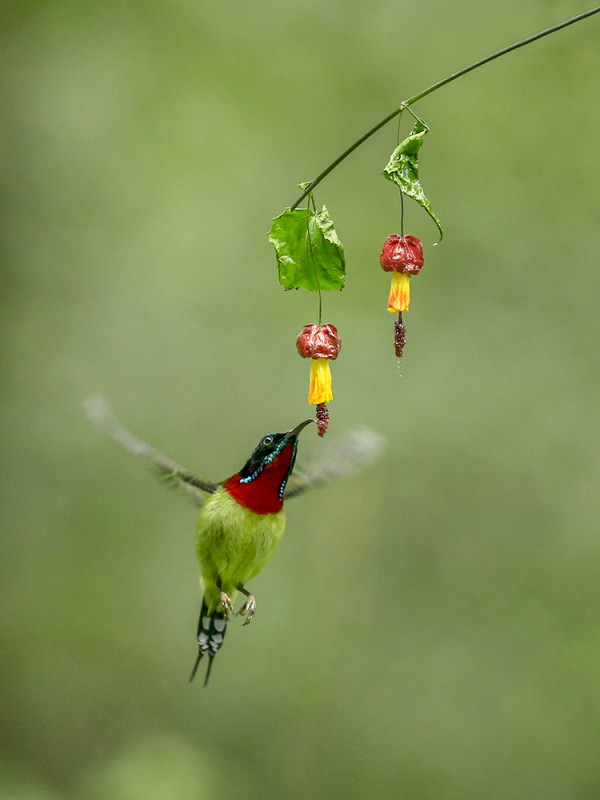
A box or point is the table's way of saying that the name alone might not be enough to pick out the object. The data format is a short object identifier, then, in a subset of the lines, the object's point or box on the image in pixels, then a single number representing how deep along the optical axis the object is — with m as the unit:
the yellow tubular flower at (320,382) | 3.95
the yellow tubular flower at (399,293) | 4.04
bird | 5.29
